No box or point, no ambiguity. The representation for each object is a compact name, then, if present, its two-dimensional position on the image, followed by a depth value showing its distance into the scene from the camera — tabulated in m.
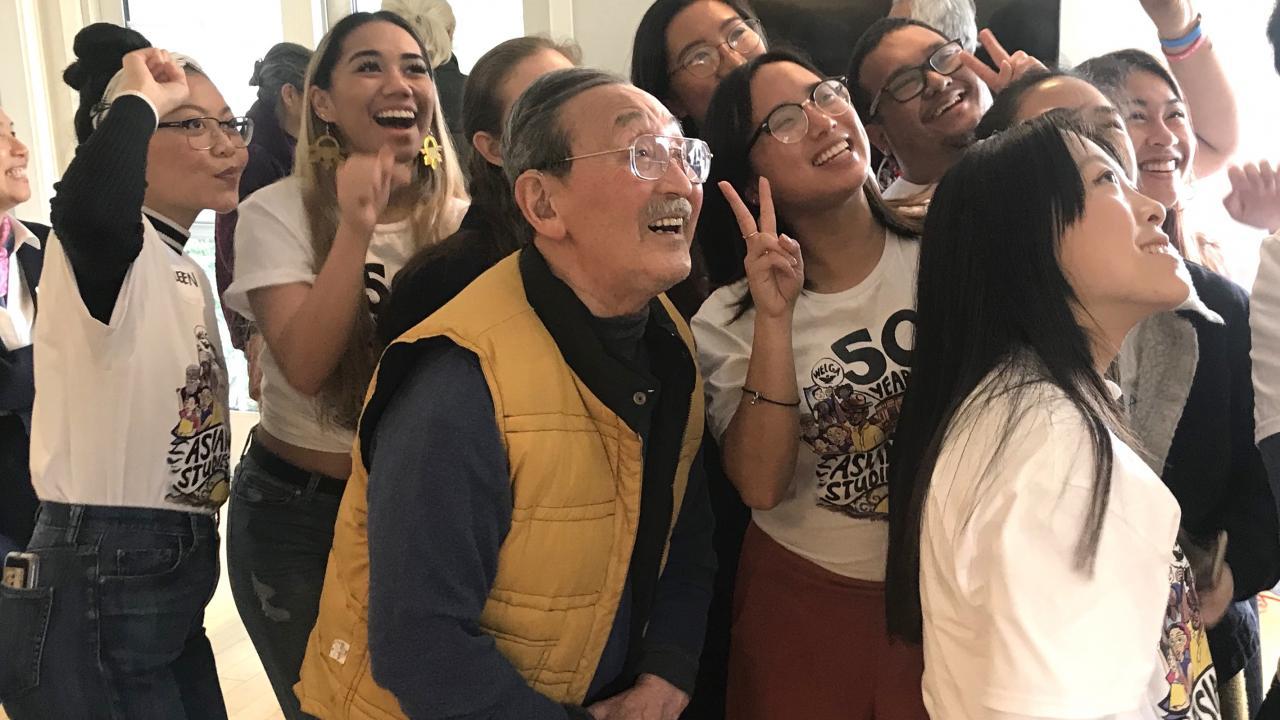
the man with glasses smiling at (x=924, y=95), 1.82
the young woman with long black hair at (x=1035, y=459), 0.93
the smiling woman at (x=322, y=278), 1.59
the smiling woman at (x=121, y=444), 1.48
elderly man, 1.07
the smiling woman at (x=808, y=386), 1.40
